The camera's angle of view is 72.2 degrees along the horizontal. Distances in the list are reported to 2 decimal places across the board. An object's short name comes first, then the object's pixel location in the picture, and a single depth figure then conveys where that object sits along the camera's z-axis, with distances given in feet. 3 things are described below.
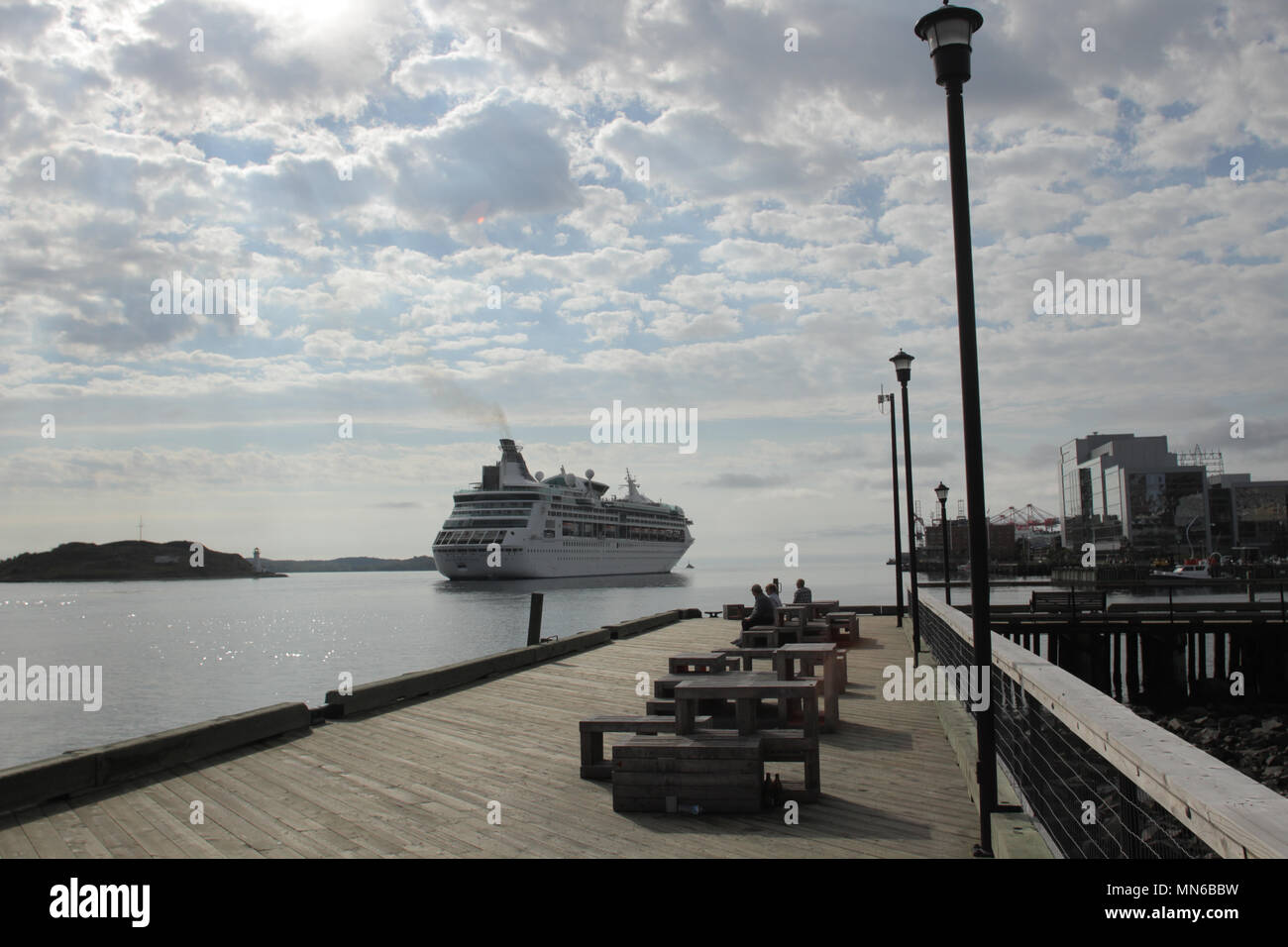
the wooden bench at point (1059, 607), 83.07
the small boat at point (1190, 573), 257.34
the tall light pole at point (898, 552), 62.39
